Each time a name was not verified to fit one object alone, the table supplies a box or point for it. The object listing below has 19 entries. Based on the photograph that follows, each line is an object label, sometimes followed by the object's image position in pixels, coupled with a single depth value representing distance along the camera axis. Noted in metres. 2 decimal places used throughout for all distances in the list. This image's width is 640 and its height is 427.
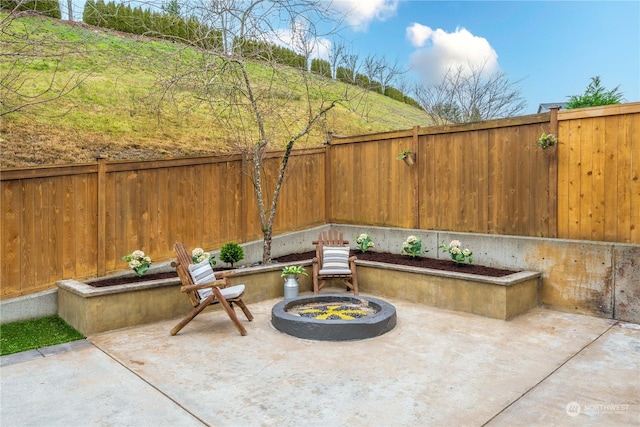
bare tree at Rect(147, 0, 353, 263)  5.55
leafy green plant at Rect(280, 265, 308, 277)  5.38
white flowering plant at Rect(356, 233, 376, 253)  6.44
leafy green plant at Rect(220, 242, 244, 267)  5.56
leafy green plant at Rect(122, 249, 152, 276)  4.71
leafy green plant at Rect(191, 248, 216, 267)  5.04
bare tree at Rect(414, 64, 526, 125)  11.61
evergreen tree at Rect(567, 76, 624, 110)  6.71
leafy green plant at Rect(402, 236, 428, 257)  5.94
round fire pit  3.88
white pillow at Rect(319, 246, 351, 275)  5.54
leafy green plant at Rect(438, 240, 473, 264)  5.39
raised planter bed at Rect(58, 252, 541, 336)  4.16
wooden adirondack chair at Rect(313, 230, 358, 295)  5.52
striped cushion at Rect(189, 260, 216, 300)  4.24
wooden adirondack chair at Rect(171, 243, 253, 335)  4.03
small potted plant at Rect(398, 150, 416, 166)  6.38
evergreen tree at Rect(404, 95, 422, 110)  15.30
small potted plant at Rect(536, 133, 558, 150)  4.93
